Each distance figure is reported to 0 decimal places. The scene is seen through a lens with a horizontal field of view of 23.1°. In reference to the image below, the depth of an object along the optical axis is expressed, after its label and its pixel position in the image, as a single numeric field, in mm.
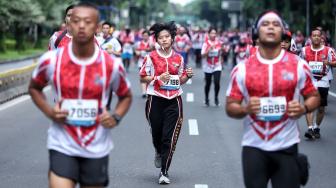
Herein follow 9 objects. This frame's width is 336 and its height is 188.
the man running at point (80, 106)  5828
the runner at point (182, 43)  28877
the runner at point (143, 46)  24953
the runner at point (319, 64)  13367
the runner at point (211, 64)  18562
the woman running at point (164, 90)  9586
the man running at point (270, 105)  5980
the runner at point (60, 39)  10296
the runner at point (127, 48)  30484
